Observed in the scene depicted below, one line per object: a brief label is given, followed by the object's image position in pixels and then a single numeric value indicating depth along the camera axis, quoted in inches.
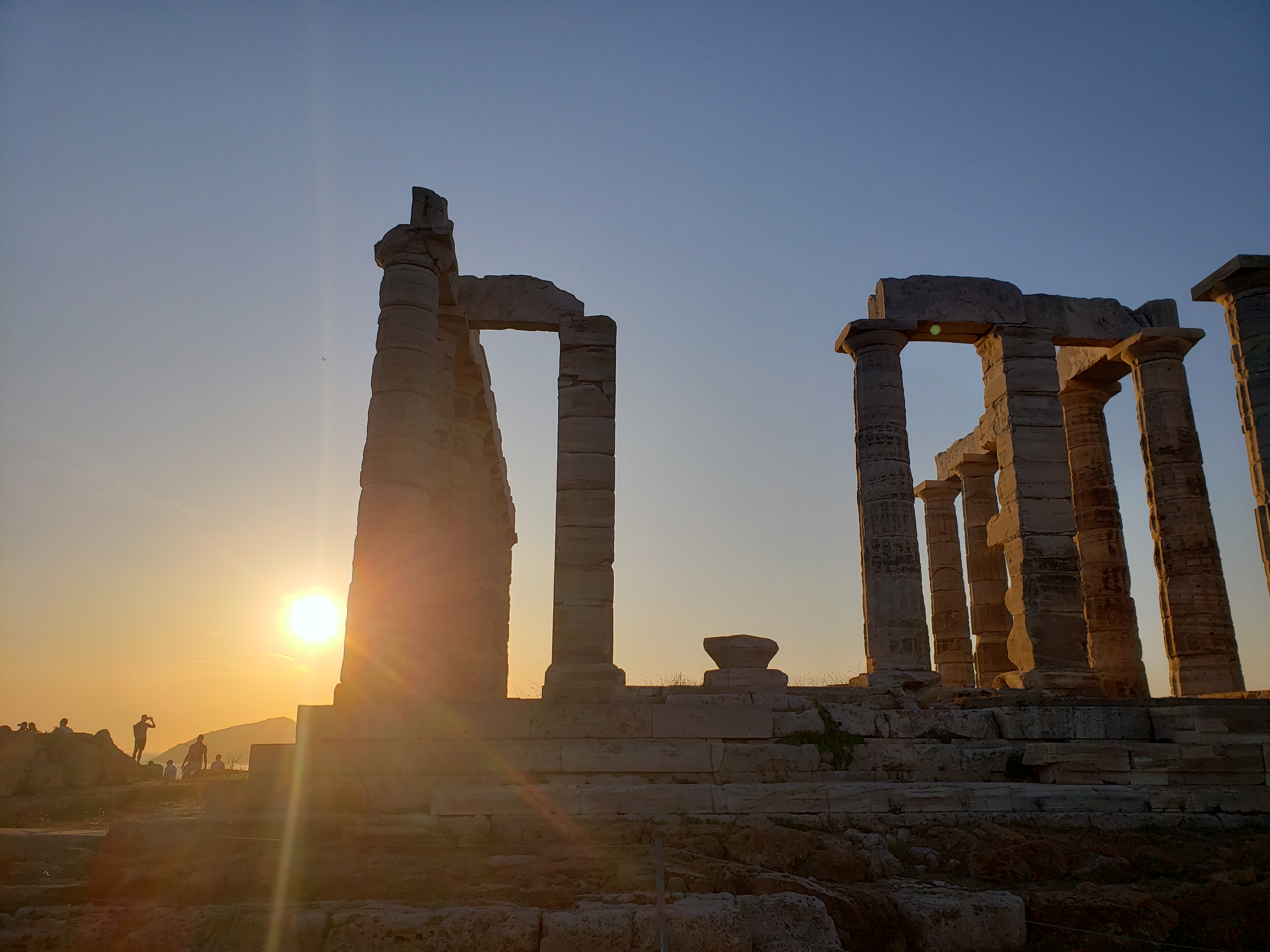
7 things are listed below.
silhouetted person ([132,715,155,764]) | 946.7
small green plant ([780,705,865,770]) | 434.3
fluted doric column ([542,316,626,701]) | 562.3
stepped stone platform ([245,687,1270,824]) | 384.2
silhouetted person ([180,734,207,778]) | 944.3
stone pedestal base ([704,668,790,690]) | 525.7
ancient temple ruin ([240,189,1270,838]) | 407.5
